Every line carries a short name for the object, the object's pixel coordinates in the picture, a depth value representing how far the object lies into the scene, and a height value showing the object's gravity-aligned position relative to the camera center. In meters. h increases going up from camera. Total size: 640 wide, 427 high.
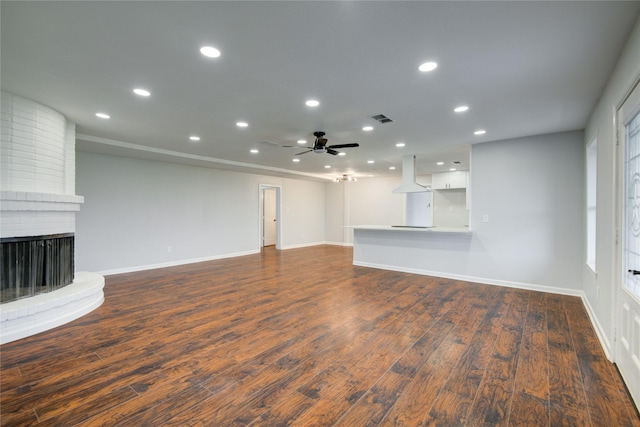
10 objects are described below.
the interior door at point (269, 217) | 10.65 -0.04
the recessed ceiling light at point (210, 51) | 2.23 +1.29
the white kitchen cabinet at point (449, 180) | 8.26 +1.11
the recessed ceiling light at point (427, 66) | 2.45 +1.31
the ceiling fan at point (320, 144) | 4.53 +1.15
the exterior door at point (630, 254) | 1.98 -0.25
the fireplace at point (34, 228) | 3.17 -0.18
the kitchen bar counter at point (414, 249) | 5.49 -0.65
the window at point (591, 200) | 3.84 +0.26
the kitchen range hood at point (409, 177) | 6.26 +0.91
